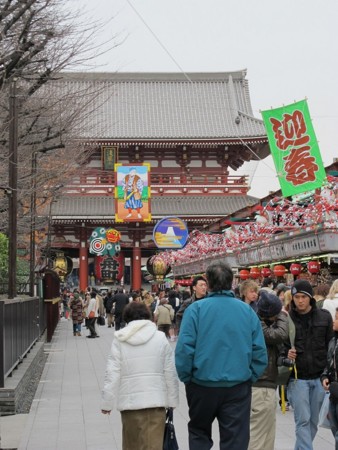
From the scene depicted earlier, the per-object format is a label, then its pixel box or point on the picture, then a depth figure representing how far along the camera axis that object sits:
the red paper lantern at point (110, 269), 45.81
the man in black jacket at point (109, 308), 33.62
